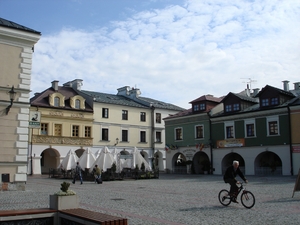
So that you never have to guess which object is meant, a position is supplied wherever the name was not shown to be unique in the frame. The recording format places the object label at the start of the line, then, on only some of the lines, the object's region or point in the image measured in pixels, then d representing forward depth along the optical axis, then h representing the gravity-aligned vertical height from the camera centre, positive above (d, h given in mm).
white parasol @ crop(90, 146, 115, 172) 29859 +146
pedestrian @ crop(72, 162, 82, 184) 26747 -582
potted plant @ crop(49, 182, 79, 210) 8656 -878
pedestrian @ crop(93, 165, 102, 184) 26281 -925
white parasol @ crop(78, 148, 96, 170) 31078 +172
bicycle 12150 -1255
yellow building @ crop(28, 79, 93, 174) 41500 +4131
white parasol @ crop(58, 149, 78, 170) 33188 +20
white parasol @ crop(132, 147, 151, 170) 31862 +217
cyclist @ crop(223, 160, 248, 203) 12806 -570
